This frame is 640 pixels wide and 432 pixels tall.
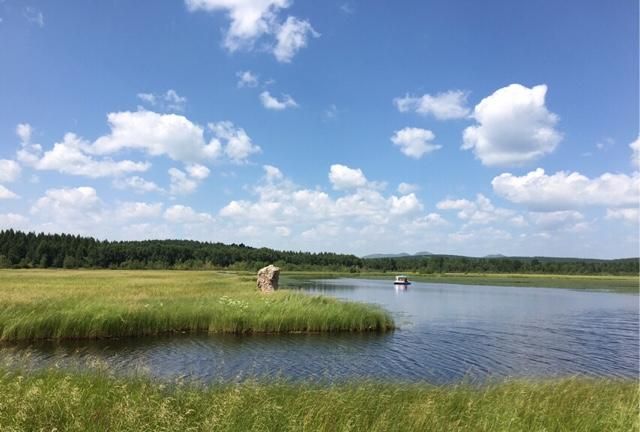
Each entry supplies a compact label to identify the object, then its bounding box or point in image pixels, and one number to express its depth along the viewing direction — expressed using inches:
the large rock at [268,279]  1671.6
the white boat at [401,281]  3720.5
